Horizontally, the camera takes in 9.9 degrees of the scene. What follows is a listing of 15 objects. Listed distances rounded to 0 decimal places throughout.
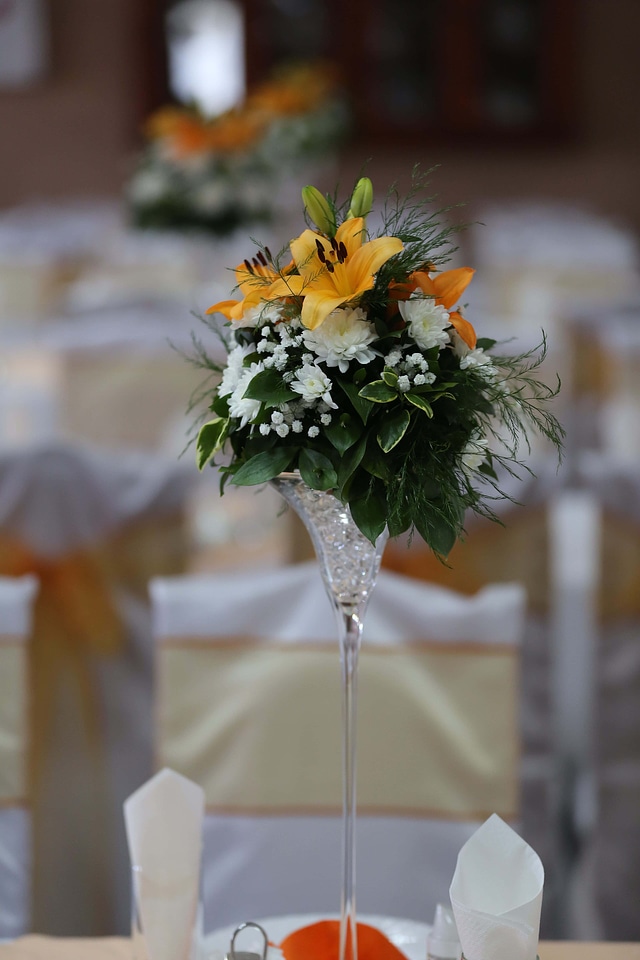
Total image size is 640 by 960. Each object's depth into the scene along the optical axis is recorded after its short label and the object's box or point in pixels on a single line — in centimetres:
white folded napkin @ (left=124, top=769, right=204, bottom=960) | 350
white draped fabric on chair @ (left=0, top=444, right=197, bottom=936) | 495
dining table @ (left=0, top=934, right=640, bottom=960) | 362
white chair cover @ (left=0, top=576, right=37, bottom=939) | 400
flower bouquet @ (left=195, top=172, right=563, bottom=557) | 340
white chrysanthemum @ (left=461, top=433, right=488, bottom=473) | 343
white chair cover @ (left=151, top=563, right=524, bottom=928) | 402
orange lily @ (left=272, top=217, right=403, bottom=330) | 338
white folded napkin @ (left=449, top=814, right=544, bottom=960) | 339
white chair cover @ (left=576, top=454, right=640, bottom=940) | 465
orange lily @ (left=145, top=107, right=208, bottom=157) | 888
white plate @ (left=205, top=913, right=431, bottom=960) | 361
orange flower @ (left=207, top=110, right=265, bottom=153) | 908
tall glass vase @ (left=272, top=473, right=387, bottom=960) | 348
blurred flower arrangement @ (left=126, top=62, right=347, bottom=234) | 901
